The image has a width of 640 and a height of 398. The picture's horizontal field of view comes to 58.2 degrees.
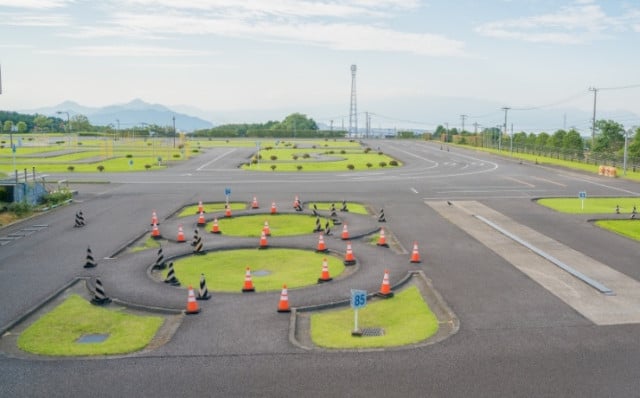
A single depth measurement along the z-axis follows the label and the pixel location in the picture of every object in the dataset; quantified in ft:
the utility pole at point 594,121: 305.53
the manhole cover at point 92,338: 46.85
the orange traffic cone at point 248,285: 58.39
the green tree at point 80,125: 581.04
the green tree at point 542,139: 307.27
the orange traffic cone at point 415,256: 70.59
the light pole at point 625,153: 179.07
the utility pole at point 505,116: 349.25
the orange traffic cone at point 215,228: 88.84
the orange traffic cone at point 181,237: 82.79
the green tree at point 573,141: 270.26
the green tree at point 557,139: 286.62
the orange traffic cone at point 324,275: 61.82
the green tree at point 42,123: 594.32
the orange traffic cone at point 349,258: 70.12
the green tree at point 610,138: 293.43
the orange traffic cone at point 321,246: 76.48
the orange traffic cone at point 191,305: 52.31
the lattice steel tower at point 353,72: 627.87
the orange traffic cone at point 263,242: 78.16
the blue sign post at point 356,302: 47.21
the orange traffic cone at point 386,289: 57.67
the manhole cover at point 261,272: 66.13
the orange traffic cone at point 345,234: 83.96
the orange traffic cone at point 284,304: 52.60
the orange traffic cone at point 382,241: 80.74
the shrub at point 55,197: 117.60
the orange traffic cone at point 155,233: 86.53
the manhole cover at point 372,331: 47.98
